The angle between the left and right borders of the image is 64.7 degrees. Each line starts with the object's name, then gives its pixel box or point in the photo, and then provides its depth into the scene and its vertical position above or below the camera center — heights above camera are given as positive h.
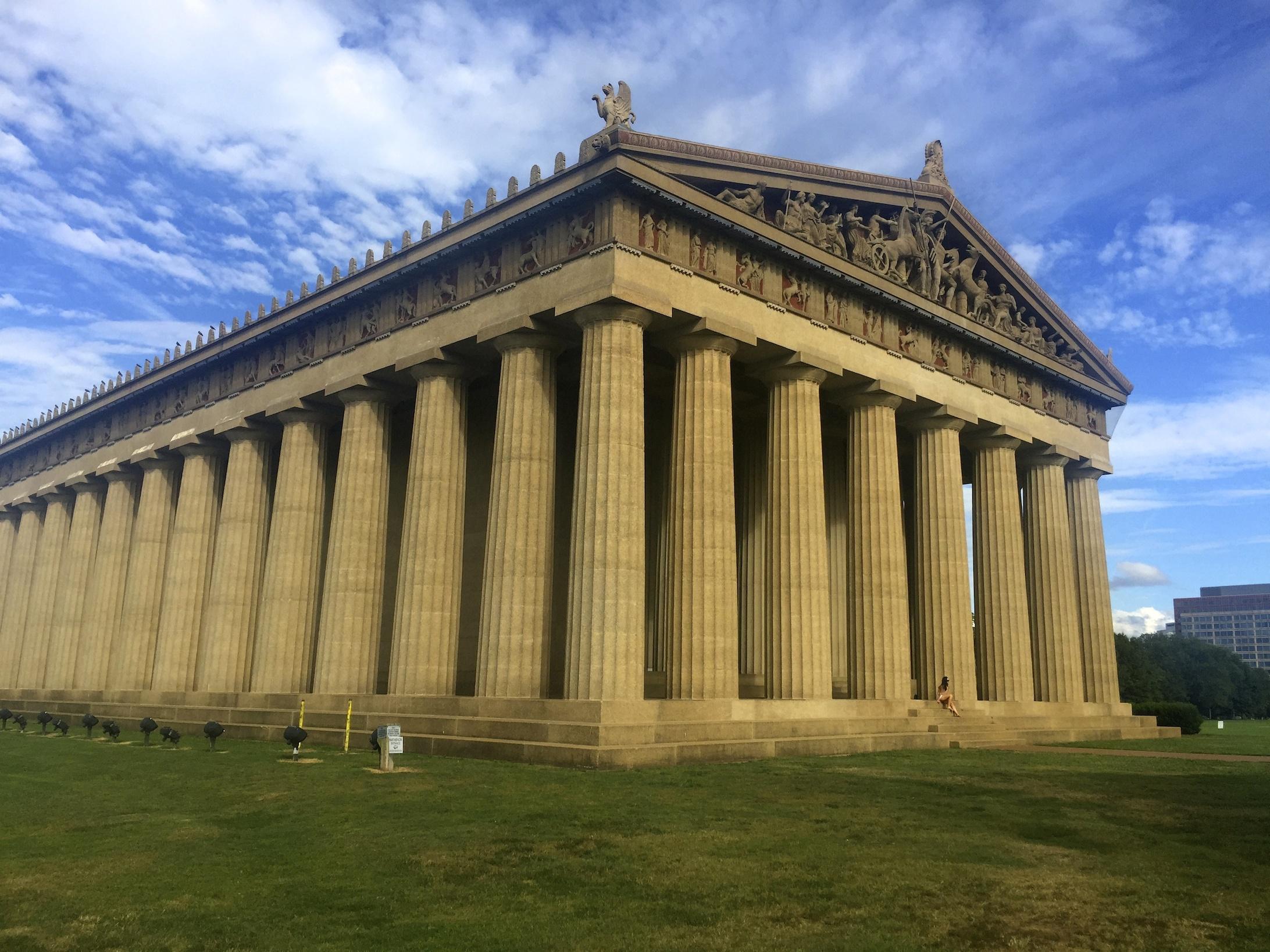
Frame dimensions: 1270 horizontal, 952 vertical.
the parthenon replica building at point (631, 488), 29.03 +7.45
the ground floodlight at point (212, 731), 25.80 -1.29
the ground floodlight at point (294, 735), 23.17 -1.23
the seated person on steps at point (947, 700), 35.53 -0.28
